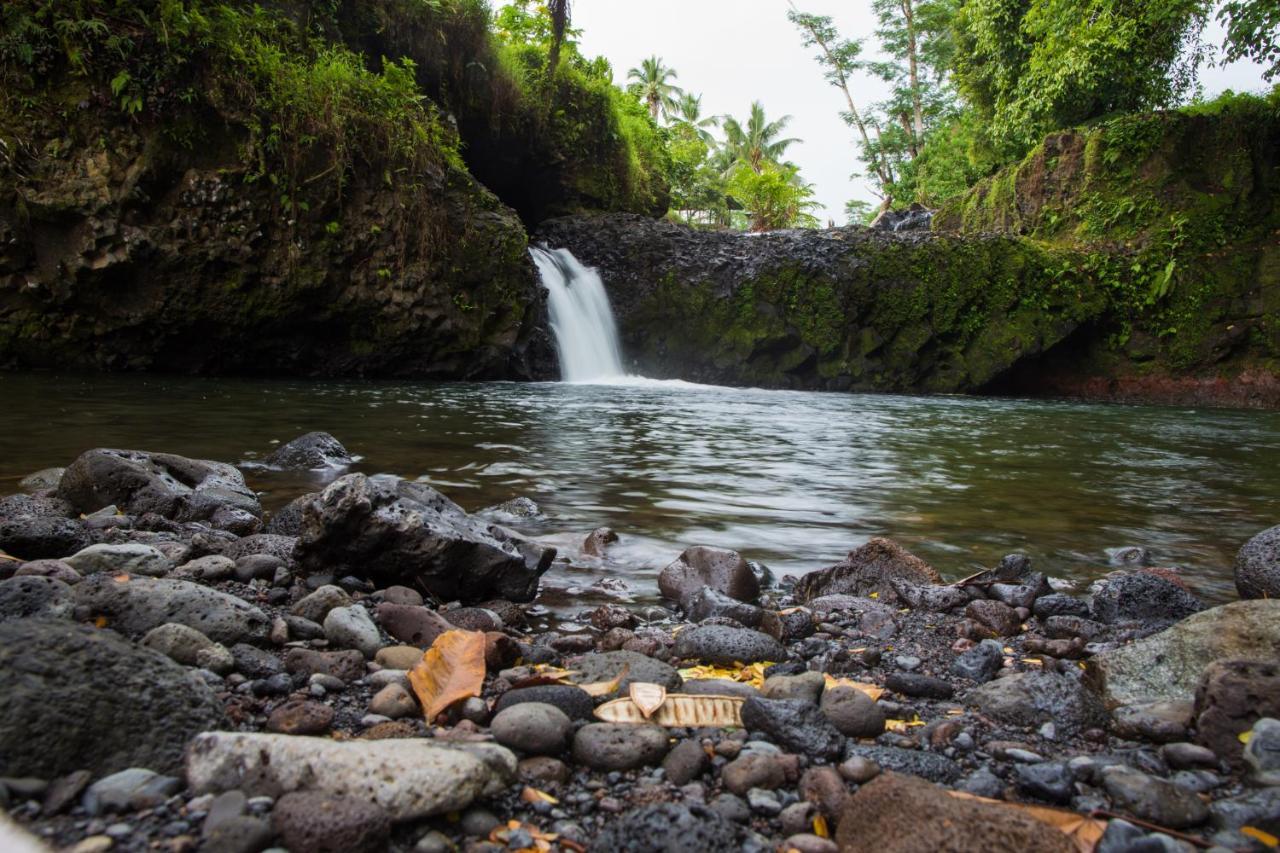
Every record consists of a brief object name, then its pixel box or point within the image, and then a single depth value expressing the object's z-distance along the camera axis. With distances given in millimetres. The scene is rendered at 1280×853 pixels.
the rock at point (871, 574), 3160
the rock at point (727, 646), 2354
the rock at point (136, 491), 3736
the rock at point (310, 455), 5203
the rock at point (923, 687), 2094
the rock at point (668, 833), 1319
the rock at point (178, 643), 1926
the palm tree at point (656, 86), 51031
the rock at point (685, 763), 1589
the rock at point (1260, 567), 2904
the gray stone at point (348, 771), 1352
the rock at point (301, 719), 1665
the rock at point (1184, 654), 2045
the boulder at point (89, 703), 1351
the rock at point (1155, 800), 1402
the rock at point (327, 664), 1994
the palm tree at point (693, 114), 54656
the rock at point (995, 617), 2688
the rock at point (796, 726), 1679
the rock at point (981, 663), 2256
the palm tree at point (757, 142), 53531
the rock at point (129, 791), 1291
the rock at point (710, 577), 2998
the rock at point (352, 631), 2234
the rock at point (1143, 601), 2809
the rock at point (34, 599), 2033
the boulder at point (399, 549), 2848
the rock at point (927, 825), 1249
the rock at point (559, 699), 1833
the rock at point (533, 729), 1646
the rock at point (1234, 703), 1640
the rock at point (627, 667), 2068
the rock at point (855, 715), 1826
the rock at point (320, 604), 2455
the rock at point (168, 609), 2133
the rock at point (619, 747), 1624
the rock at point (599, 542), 3590
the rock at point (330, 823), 1236
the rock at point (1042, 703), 1878
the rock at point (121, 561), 2613
